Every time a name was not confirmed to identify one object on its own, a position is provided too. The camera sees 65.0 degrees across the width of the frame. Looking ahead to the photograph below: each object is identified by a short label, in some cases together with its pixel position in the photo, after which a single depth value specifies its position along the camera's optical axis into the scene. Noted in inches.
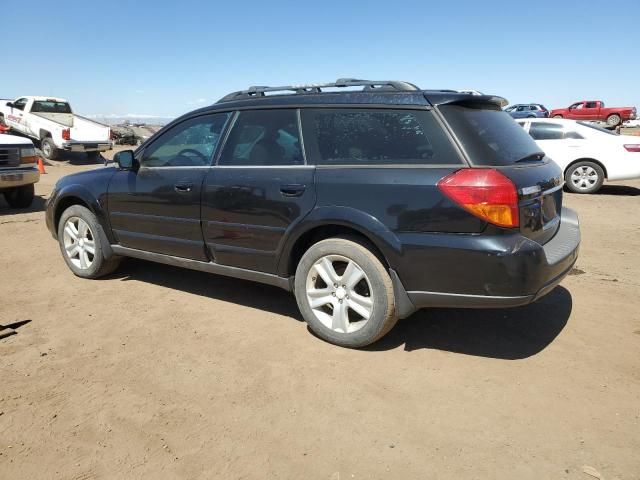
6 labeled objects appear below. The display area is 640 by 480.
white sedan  390.0
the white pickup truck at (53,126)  660.7
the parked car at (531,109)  1241.8
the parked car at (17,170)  329.7
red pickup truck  1294.3
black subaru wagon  112.6
